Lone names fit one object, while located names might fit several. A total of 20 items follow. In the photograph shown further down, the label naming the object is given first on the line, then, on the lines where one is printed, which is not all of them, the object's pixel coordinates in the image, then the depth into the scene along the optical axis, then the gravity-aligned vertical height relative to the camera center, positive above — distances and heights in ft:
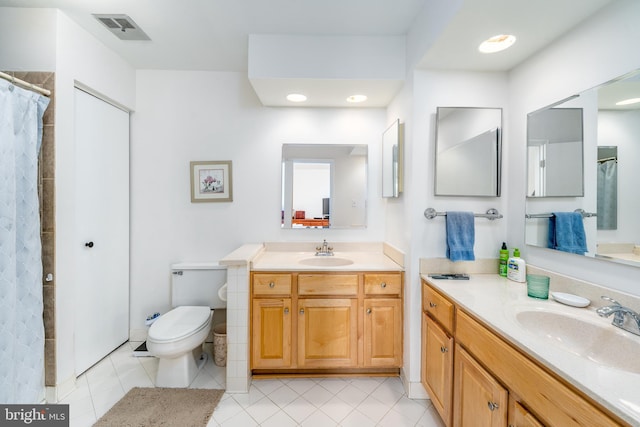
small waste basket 7.02 -3.65
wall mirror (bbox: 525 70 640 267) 3.51 +0.66
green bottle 5.55 -1.00
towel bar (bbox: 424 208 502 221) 5.76 -0.02
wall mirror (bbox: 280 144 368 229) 8.09 +0.86
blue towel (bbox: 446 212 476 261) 5.52 -0.47
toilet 5.86 -2.70
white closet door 6.38 -0.47
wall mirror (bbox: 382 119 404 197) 6.51 +1.42
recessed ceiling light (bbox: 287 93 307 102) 7.15 +3.19
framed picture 8.11 +0.98
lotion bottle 5.12 -1.08
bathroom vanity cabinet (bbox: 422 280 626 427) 2.50 -2.10
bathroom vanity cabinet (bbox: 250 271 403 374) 6.24 -2.56
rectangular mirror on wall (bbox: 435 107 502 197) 5.77 +1.35
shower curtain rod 4.78 +2.43
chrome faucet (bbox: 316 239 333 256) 7.63 -1.11
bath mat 5.15 -4.10
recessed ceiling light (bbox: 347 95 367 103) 7.22 +3.19
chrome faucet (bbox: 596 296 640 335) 3.17 -1.28
